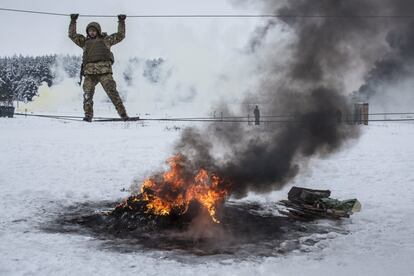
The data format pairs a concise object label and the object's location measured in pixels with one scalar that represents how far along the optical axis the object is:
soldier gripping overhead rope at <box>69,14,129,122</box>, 8.98
